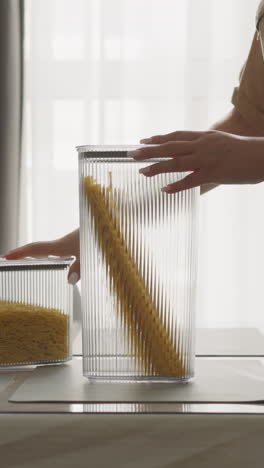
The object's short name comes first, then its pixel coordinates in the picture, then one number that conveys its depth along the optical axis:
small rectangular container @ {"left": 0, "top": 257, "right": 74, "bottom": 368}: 1.35
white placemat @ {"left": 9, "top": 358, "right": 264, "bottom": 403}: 1.19
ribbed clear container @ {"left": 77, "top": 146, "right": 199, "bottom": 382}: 1.24
